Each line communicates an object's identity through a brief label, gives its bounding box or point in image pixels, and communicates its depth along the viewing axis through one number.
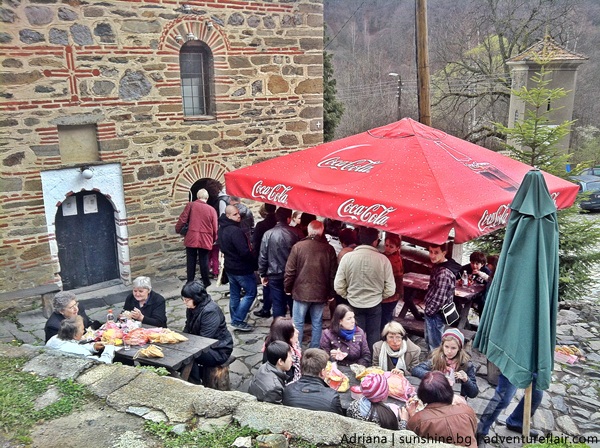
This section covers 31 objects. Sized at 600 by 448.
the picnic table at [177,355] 4.97
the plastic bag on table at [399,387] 4.56
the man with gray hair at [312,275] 6.30
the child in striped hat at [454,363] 4.81
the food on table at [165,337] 5.34
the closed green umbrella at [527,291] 4.40
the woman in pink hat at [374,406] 4.12
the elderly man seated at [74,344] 4.99
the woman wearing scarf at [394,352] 5.11
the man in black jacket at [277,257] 6.80
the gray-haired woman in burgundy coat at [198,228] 8.78
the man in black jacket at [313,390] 4.12
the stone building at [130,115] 7.96
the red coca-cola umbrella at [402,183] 5.28
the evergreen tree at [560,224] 9.21
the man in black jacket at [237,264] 7.18
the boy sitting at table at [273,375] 4.34
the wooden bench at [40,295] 7.99
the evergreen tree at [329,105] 17.11
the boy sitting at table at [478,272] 7.00
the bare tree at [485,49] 26.52
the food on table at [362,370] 4.87
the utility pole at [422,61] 9.32
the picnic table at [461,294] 6.64
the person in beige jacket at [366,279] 5.84
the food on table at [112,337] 5.27
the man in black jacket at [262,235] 7.44
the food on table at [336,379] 4.76
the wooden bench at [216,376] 5.61
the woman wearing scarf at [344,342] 5.28
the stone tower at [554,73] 20.86
